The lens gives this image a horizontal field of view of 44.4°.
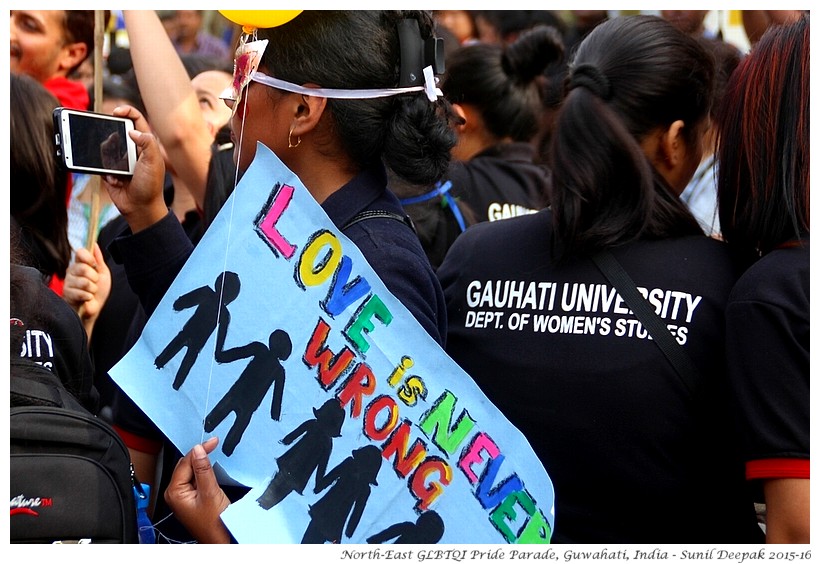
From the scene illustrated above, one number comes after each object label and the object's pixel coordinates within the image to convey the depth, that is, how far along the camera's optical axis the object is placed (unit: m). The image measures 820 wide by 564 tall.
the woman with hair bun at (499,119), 3.66
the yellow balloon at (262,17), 1.78
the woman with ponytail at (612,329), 2.00
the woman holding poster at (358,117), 1.81
